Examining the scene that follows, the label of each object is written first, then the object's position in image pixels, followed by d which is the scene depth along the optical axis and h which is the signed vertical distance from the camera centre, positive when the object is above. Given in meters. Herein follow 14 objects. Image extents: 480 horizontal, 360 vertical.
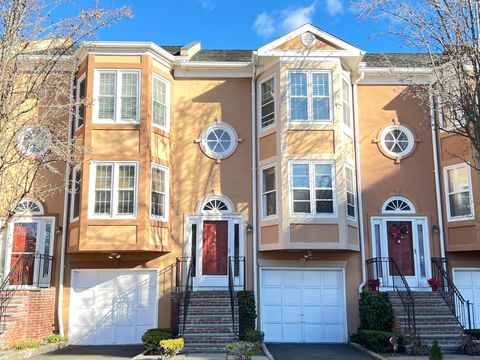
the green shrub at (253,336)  13.18 -1.77
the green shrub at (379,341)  12.67 -1.86
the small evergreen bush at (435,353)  9.31 -1.57
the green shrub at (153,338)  12.38 -1.71
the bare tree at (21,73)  9.12 +3.76
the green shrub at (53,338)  14.21 -1.94
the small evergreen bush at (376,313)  14.20 -1.27
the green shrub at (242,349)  10.01 -1.61
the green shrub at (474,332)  13.75 -1.77
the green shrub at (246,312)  14.49 -1.25
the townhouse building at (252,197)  14.88 +2.14
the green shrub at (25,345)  12.82 -1.92
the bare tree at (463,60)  8.85 +3.68
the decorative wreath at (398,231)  16.03 +1.13
